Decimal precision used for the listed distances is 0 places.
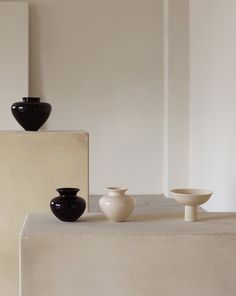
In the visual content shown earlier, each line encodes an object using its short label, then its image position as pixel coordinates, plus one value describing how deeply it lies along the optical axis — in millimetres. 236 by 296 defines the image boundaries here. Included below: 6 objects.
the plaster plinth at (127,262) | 2373
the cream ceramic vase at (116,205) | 2574
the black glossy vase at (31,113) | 3418
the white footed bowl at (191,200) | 2604
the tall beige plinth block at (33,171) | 3293
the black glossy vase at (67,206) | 2570
